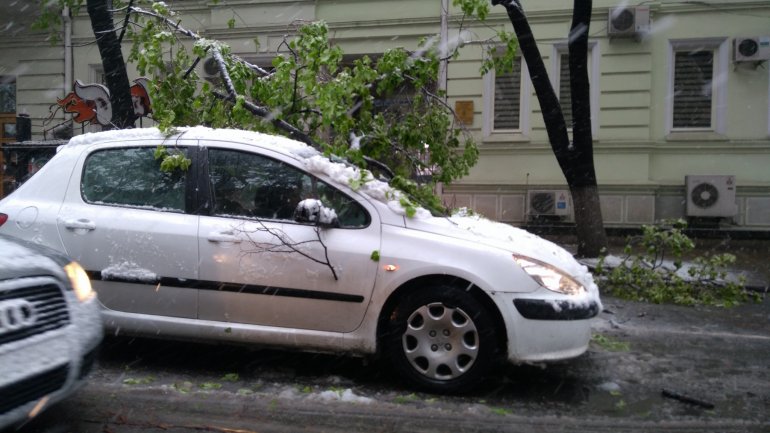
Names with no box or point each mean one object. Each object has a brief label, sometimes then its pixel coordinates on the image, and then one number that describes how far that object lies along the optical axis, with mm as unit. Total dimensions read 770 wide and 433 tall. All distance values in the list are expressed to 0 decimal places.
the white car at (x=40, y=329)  2871
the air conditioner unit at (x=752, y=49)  12484
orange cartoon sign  10633
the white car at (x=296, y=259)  4191
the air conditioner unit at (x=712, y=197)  12523
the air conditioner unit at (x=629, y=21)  12898
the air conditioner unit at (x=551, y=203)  13258
